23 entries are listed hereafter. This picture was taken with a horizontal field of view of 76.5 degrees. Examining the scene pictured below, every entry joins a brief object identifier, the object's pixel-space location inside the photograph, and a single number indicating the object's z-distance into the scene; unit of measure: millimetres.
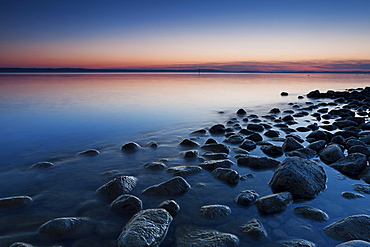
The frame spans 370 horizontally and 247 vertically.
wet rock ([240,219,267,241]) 3406
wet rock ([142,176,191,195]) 4648
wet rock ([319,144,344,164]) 6238
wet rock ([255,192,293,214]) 4012
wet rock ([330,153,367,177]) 5504
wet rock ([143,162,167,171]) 5905
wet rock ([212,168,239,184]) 5189
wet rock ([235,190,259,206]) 4285
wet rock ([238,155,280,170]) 5941
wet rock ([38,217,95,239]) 3436
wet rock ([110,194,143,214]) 4035
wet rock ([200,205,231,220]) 3875
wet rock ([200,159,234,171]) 5840
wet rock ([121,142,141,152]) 7463
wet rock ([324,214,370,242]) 3266
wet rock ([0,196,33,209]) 4189
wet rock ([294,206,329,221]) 3813
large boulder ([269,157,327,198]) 4535
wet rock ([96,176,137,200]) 4594
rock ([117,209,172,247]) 3062
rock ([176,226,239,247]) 3180
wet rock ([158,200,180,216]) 4015
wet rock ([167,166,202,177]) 5539
